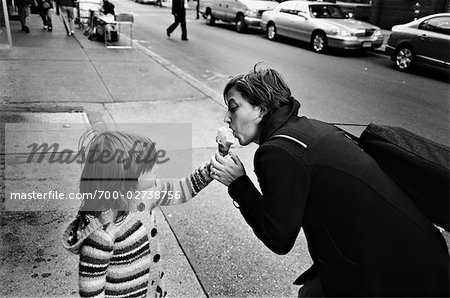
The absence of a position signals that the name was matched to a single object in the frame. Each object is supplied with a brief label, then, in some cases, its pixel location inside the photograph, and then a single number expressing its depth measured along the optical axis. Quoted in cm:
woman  144
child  166
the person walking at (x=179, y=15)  1431
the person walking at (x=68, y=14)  1293
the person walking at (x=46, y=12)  1336
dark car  1064
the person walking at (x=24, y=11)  1249
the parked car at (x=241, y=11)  1725
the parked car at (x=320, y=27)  1324
